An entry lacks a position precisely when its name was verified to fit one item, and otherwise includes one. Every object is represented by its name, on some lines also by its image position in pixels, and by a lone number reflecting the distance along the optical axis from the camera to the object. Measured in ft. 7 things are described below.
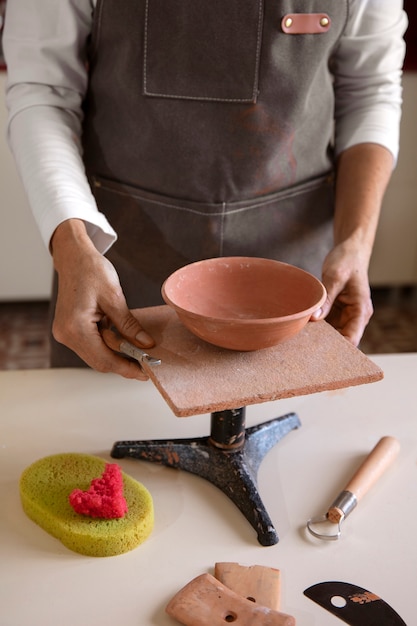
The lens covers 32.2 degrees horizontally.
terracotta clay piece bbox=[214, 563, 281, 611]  2.42
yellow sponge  2.59
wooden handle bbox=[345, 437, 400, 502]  2.92
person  3.53
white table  2.43
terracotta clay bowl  2.74
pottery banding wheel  2.58
